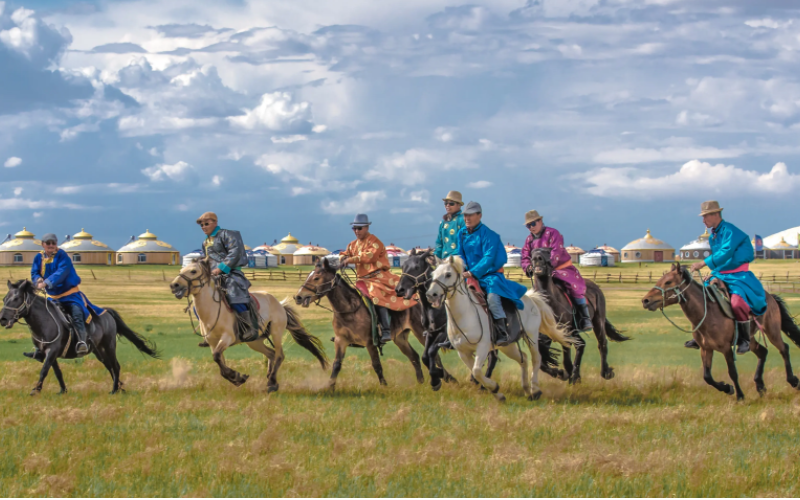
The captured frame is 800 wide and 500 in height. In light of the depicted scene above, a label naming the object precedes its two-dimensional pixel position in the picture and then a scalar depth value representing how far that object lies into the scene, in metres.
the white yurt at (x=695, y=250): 131.46
